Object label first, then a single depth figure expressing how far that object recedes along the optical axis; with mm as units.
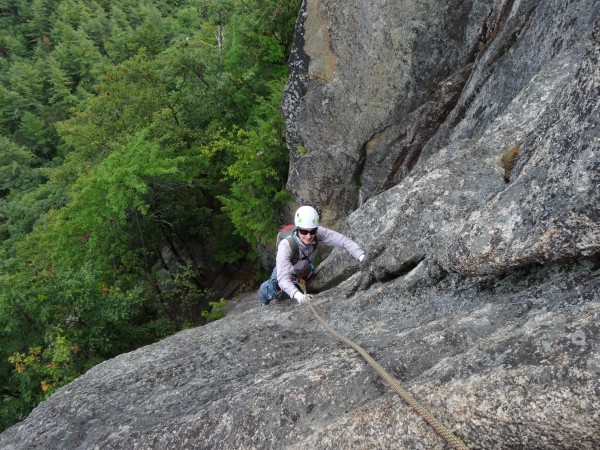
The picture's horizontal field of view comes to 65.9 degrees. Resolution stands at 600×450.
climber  7391
